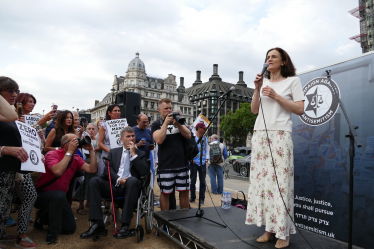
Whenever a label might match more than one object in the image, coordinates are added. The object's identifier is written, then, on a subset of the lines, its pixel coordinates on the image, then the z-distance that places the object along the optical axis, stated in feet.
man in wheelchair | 11.60
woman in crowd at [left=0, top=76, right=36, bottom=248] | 9.49
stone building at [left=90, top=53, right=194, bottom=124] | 221.46
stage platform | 9.07
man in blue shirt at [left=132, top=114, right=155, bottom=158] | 16.71
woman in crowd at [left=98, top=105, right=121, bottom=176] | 16.48
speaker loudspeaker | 22.69
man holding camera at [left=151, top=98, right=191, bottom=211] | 12.61
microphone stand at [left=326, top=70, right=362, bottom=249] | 7.23
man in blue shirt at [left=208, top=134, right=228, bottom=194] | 25.03
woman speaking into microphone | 8.43
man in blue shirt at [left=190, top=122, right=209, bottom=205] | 21.89
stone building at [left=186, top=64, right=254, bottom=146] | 266.16
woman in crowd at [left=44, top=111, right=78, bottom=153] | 14.84
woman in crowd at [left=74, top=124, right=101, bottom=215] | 16.76
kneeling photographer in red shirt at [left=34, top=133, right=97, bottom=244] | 11.61
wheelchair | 12.63
